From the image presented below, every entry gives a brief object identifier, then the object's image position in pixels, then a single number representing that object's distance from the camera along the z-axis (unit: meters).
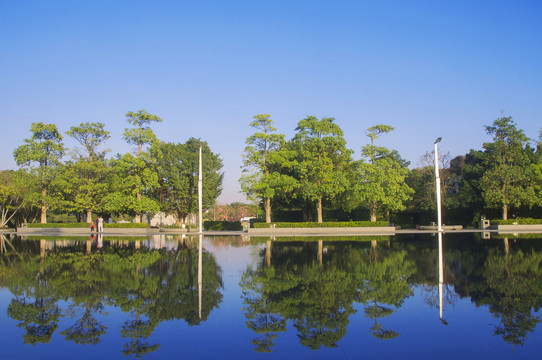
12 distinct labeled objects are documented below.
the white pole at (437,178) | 31.20
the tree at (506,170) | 37.41
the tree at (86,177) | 39.66
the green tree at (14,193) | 42.16
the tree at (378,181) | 36.31
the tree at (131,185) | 38.62
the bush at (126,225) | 37.31
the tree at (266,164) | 37.06
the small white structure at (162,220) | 60.59
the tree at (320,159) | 36.69
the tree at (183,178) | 46.03
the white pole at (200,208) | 31.90
